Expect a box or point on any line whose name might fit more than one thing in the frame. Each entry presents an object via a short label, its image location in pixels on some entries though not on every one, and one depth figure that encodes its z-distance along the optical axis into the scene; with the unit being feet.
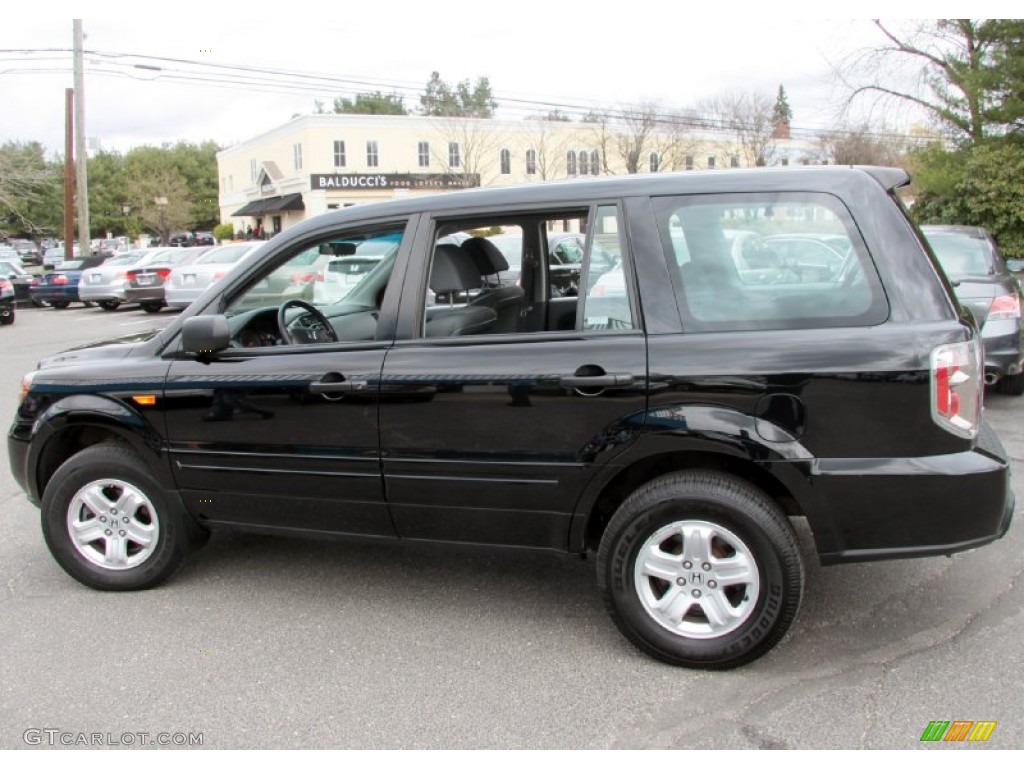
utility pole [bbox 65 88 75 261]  96.86
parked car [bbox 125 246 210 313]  61.62
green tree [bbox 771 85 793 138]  140.97
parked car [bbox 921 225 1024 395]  21.85
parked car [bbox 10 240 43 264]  153.35
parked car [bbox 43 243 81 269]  159.45
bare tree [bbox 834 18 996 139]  55.47
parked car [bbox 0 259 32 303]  75.05
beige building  154.30
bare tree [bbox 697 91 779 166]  131.95
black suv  9.68
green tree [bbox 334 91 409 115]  287.89
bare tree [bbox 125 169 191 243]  227.20
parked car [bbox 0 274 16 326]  58.44
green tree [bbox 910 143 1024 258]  51.96
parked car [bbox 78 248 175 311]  65.92
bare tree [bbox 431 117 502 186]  159.22
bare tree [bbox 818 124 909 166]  117.29
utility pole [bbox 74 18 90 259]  80.86
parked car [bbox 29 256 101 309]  71.87
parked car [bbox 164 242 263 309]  54.90
